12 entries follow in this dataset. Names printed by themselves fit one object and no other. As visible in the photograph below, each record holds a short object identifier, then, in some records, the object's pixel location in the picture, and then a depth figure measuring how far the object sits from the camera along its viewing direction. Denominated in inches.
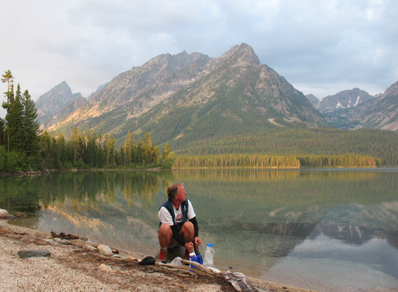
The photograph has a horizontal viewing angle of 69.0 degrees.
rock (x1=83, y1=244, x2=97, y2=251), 426.4
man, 361.1
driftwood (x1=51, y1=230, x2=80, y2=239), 518.7
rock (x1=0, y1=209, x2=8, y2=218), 734.3
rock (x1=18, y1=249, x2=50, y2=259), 335.0
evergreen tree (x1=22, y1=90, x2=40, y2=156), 2733.8
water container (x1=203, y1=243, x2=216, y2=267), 353.4
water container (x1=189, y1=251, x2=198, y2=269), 346.6
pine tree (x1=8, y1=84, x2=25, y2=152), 2615.7
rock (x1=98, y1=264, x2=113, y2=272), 301.6
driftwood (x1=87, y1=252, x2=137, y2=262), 346.7
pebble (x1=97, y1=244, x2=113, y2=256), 402.0
